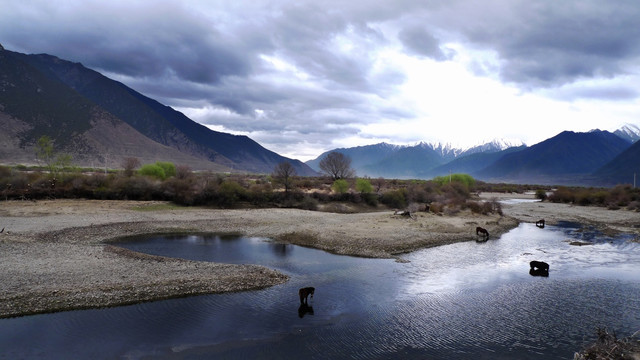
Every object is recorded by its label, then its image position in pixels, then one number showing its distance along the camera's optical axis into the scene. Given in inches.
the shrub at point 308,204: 2336.4
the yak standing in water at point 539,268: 875.4
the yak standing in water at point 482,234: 1388.3
